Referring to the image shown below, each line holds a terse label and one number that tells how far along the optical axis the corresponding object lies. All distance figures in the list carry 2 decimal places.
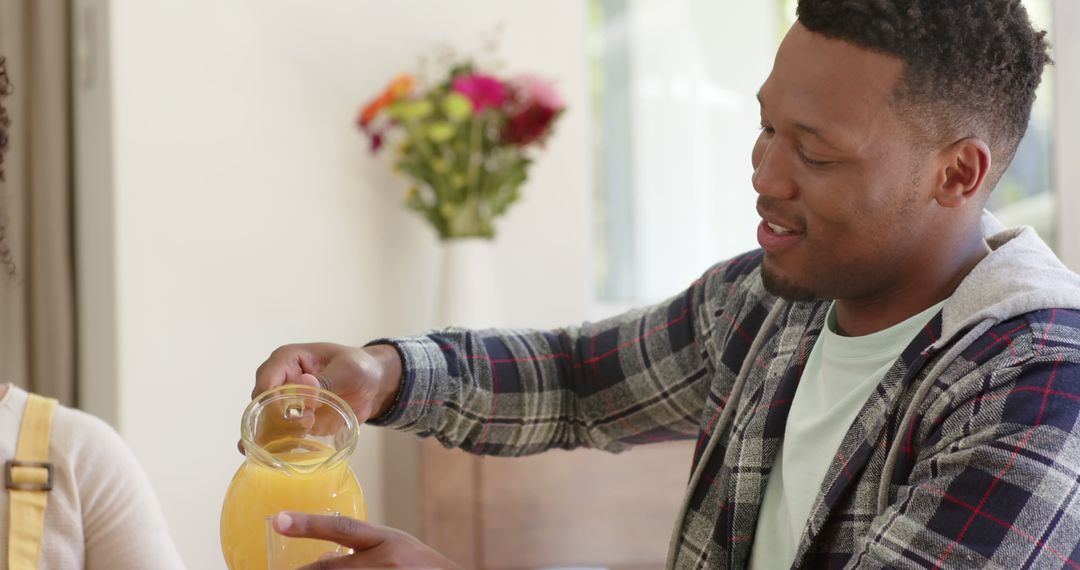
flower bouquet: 2.78
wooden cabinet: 2.67
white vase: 2.79
